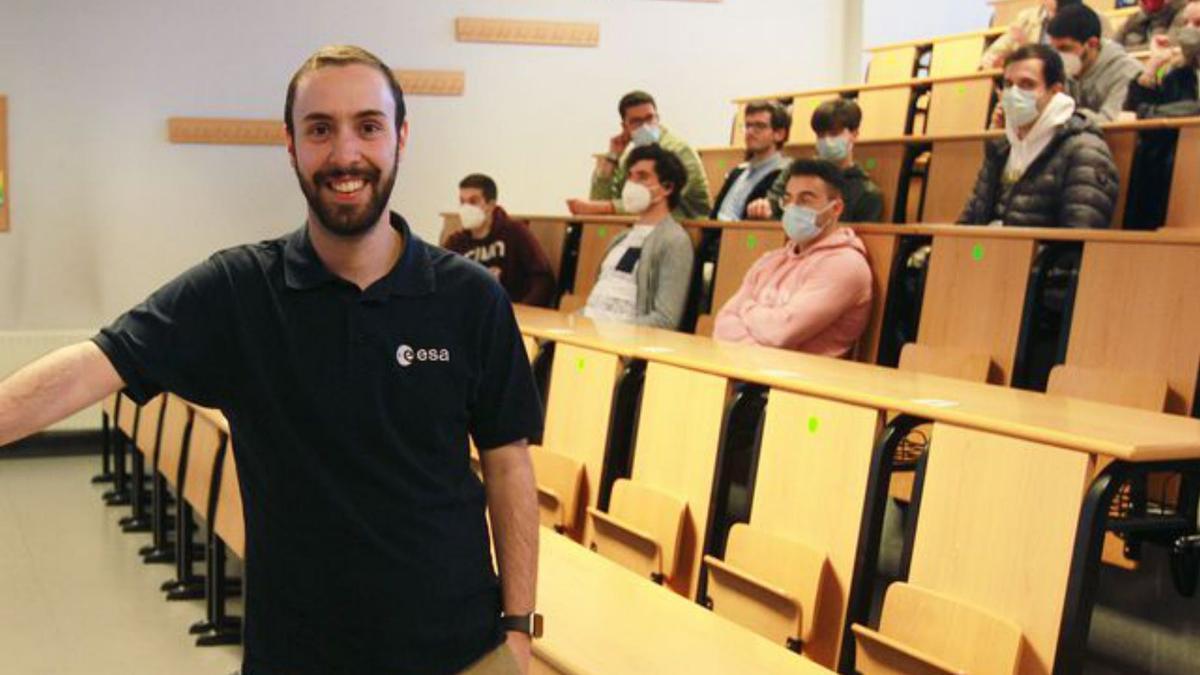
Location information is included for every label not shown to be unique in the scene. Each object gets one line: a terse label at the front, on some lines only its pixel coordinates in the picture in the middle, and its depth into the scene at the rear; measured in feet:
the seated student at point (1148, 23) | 15.84
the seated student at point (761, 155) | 15.48
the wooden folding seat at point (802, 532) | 7.25
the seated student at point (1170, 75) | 13.35
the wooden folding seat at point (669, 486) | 8.45
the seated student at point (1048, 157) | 11.22
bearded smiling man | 4.09
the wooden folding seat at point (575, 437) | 9.62
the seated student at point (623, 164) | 16.24
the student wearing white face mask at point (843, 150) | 13.43
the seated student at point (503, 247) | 16.31
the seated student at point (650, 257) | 13.25
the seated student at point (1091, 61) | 13.69
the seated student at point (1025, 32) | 16.06
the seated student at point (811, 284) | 11.18
